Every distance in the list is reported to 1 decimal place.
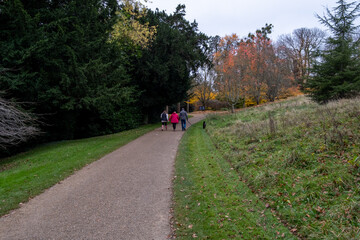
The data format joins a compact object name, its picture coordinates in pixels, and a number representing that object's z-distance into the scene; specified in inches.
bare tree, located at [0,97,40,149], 381.3
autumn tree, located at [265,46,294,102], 1403.8
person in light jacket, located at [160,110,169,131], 747.4
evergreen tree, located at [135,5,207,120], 856.9
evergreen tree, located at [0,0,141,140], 475.2
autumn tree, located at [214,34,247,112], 1099.6
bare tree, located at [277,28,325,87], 1699.1
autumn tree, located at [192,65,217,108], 1523.1
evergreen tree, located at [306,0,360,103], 565.9
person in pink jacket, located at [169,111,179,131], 739.4
